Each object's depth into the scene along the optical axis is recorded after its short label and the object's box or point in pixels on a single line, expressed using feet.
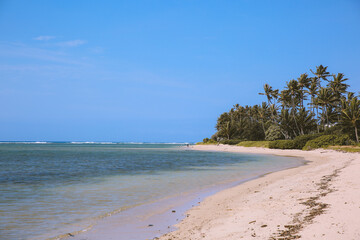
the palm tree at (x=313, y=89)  236.30
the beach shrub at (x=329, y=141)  168.96
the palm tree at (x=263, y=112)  318.65
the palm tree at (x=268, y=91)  290.15
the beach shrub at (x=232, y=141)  322.24
